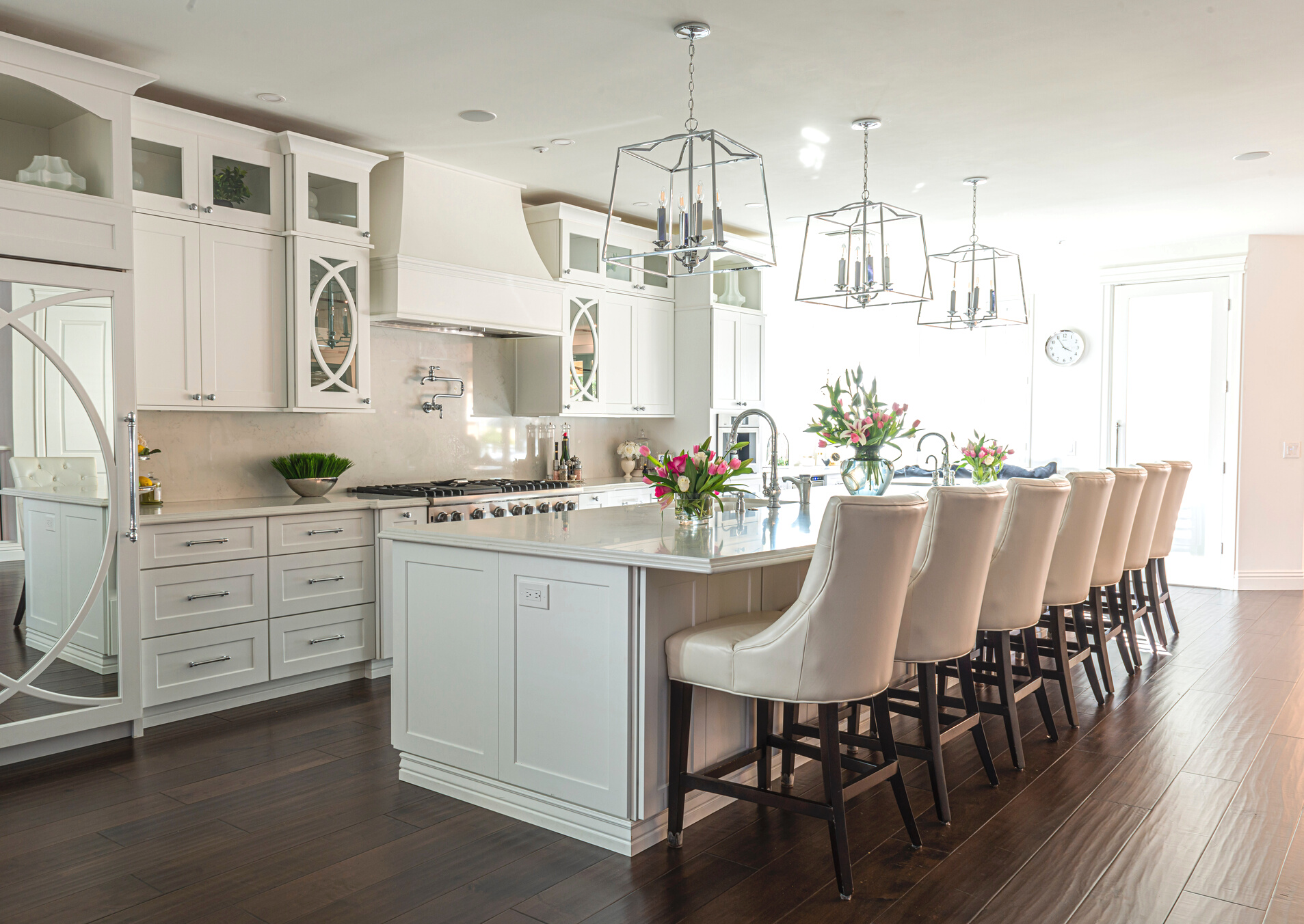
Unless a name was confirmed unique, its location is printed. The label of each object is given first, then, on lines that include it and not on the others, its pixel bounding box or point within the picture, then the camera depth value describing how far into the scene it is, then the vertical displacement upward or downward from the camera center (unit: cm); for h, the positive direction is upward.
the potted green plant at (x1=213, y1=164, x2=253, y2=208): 422 +111
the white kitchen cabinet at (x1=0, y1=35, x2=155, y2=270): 328 +103
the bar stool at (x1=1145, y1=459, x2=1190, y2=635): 509 -48
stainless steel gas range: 476 -35
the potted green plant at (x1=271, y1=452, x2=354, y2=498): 464 -20
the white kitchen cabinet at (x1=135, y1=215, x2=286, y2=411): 398 +51
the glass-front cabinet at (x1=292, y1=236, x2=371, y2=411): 448 +51
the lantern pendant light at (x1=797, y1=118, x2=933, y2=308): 410 +78
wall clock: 817 +78
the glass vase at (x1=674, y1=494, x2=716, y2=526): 321 -26
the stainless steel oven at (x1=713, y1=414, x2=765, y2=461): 680 -1
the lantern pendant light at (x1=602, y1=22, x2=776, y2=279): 308 +127
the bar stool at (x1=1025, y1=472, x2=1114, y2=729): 378 -50
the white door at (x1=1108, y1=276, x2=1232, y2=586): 730 +34
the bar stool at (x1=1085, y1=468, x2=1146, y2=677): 423 -45
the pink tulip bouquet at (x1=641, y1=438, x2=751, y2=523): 316 -15
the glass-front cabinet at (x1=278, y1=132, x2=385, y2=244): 444 +119
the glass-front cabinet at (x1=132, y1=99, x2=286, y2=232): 395 +116
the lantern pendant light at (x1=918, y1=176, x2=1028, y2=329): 499 +76
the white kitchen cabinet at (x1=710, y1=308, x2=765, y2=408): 667 +56
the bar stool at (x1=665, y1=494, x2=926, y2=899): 237 -55
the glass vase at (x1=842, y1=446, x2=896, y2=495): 423 -17
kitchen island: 266 -68
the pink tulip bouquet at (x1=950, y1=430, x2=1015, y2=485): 516 -13
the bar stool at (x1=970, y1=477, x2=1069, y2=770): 332 -48
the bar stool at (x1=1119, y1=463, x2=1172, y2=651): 469 -43
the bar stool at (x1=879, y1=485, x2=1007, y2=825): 280 -47
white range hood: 487 +96
